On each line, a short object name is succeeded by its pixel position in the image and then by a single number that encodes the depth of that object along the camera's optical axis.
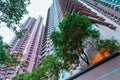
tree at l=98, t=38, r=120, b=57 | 5.58
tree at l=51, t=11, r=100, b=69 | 5.51
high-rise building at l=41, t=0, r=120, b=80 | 6.99
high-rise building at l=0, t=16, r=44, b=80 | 25.65
